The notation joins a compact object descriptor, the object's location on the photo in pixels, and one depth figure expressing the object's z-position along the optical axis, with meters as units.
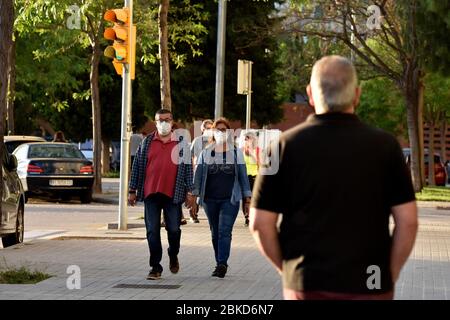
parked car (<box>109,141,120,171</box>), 68.12
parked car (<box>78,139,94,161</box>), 67.49
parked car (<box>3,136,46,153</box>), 33.03
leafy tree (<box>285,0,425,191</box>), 38.75
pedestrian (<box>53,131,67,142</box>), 38.91
